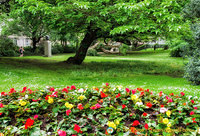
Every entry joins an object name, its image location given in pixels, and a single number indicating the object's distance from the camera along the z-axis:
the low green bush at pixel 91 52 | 32.97
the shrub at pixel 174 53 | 31.18
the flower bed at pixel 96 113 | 3.49
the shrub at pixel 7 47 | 28.67
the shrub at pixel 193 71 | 9.95
